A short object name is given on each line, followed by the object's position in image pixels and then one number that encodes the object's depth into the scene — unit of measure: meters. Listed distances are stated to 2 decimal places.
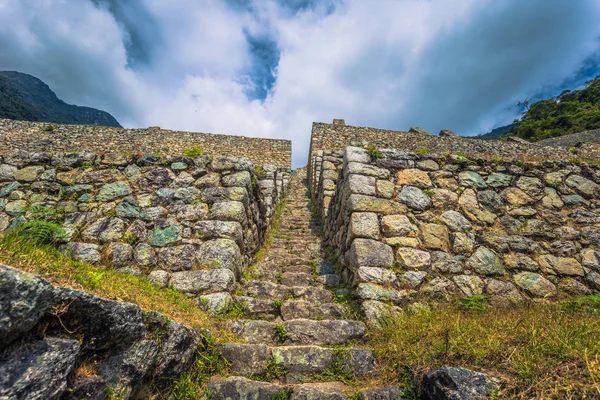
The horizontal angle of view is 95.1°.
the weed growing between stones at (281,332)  2.93
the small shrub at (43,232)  3.32
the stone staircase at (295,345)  2.17
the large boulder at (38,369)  1.09
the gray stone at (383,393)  2.10
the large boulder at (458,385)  1.71
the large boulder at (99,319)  1.46
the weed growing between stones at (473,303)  3.35
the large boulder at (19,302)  1.12
